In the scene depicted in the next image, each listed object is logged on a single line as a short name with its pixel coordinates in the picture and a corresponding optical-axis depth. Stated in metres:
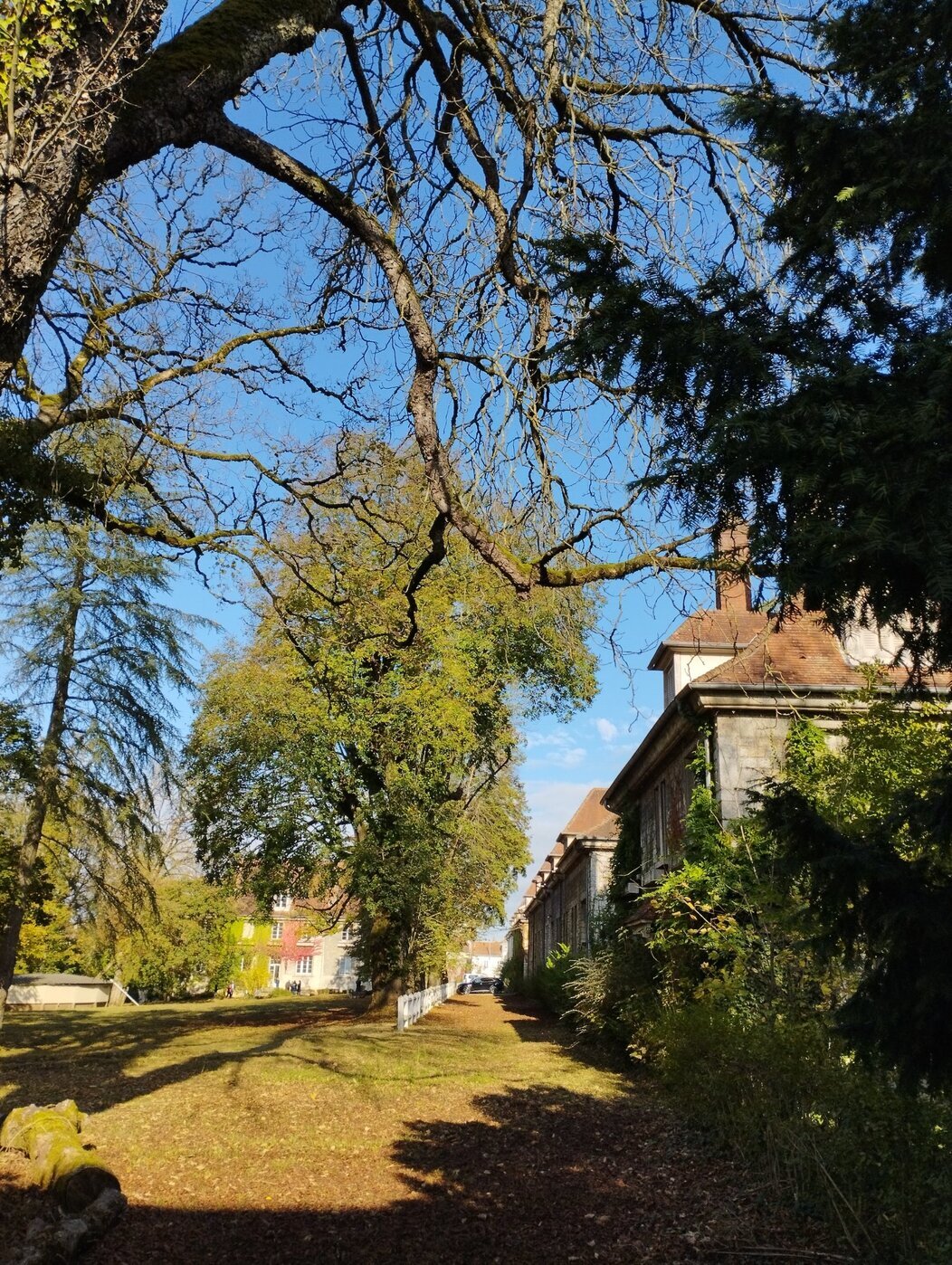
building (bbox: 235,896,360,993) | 65.66
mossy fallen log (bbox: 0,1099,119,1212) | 6.89
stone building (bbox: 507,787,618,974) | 28.12
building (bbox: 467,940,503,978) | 105.76
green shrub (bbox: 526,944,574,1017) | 21.52
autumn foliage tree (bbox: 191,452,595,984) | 19.52
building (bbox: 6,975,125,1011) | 37.72
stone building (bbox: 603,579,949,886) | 13.76
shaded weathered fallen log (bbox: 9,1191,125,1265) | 5.67
